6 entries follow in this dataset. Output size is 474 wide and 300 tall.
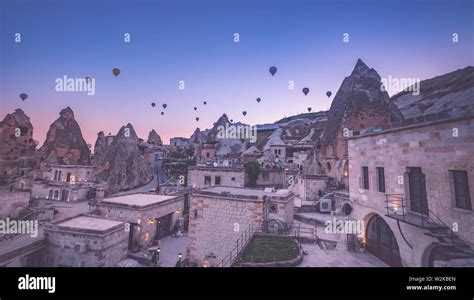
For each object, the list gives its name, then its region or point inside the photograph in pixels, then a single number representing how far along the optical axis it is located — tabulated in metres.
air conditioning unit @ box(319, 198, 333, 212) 17.50
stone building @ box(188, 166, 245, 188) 24.03
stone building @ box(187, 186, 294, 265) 10.73
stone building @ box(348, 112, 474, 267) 5.50
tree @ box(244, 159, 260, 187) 26.83
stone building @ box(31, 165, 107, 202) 29.20
